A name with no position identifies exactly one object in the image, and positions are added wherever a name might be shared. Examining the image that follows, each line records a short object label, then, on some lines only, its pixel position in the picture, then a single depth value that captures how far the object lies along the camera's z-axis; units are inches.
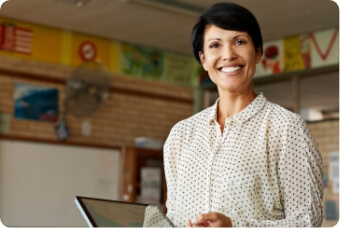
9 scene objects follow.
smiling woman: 66.1
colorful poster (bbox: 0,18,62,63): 293.6
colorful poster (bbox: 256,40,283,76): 318.0
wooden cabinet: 315.6
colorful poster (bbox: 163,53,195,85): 345.7
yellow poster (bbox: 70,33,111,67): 315.3
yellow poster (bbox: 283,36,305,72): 310.3
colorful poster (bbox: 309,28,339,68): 294.8
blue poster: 295.9
